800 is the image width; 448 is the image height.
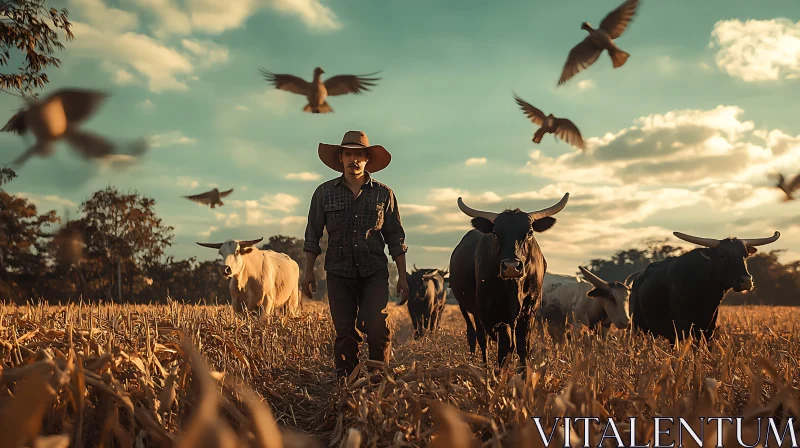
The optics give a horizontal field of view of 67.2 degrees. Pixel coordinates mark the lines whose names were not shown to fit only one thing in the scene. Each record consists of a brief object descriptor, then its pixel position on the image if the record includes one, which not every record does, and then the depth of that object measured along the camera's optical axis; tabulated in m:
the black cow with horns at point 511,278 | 5.90
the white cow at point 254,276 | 12.28
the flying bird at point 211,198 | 17.26
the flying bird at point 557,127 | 12.56
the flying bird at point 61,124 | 6.52
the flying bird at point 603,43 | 11.92
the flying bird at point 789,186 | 10.65
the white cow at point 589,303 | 11.12
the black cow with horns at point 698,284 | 7.94
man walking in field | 5.55
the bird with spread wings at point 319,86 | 12.10
